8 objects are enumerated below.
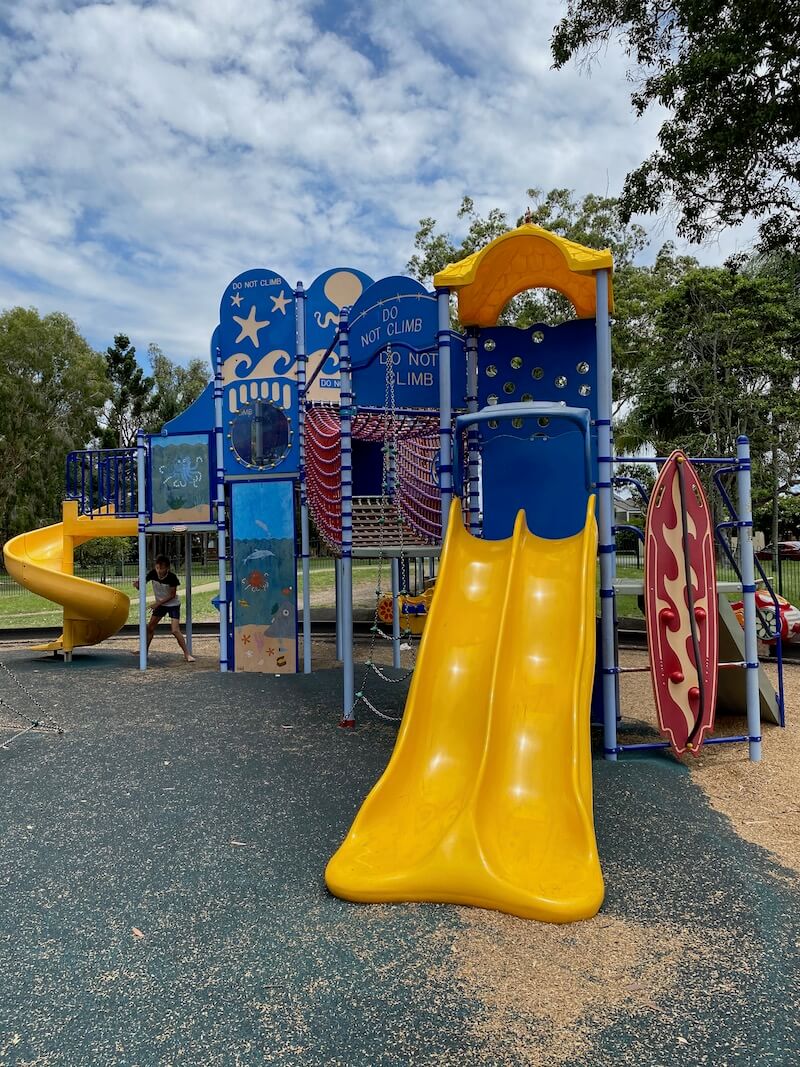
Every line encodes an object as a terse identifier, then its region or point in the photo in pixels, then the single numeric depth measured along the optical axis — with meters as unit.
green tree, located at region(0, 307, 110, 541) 41.66
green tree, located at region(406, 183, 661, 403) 18.62
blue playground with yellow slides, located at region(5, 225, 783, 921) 3.87
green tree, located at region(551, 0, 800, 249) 9.09
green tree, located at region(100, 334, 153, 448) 45.34
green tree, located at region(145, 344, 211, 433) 48.31
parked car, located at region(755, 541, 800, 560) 35.41
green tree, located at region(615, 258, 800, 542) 17.88
